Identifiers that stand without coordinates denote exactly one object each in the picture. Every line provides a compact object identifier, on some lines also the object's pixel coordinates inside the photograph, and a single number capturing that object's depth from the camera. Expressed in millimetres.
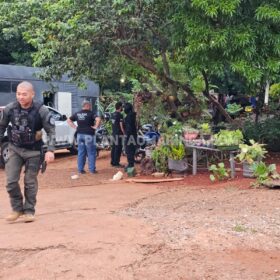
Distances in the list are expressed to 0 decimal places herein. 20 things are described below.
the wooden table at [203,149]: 9859
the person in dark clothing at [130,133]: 11930
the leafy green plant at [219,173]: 9719
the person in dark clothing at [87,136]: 11781
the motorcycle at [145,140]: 13430
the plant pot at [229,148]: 9986
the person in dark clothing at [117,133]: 13062
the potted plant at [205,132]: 10805
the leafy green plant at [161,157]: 10863
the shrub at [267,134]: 12793
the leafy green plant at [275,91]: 14528
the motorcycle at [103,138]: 16484
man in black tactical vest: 6535
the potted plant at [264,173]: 8696
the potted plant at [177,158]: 10688
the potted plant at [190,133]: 10820
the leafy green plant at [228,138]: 10016
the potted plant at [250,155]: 9516
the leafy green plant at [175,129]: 11125
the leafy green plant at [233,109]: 15383
